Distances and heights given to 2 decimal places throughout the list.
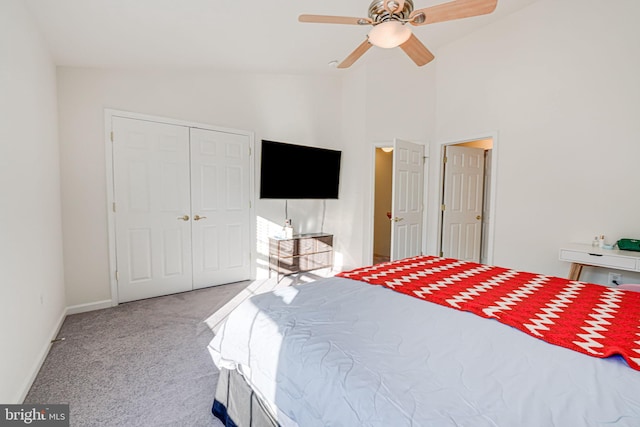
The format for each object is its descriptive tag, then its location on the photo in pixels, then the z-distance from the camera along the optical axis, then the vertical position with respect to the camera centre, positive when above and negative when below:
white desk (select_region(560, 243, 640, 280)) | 2.30 -0.50
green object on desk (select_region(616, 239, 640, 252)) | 2.41 -0.39
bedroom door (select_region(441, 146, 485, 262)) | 4.15 -0.10
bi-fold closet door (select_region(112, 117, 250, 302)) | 3.18 -0.18
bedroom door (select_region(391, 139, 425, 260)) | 3.82 -0.05
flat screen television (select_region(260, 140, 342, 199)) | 3.97 +0.33
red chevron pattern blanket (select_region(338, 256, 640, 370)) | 1.10 -0.53
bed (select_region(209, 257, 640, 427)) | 0.78 -0.55
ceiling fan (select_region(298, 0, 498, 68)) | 1.56 +1.02
